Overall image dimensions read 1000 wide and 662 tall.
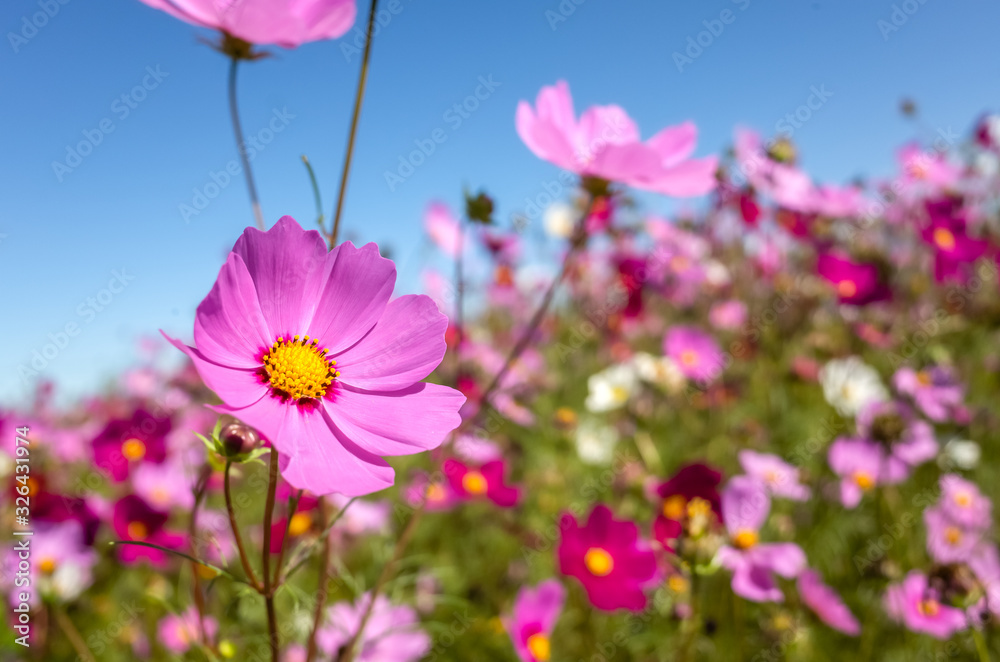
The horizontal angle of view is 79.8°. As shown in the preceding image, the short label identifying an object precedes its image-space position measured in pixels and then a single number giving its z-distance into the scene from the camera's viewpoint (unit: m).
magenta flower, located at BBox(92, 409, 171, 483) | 1.05
